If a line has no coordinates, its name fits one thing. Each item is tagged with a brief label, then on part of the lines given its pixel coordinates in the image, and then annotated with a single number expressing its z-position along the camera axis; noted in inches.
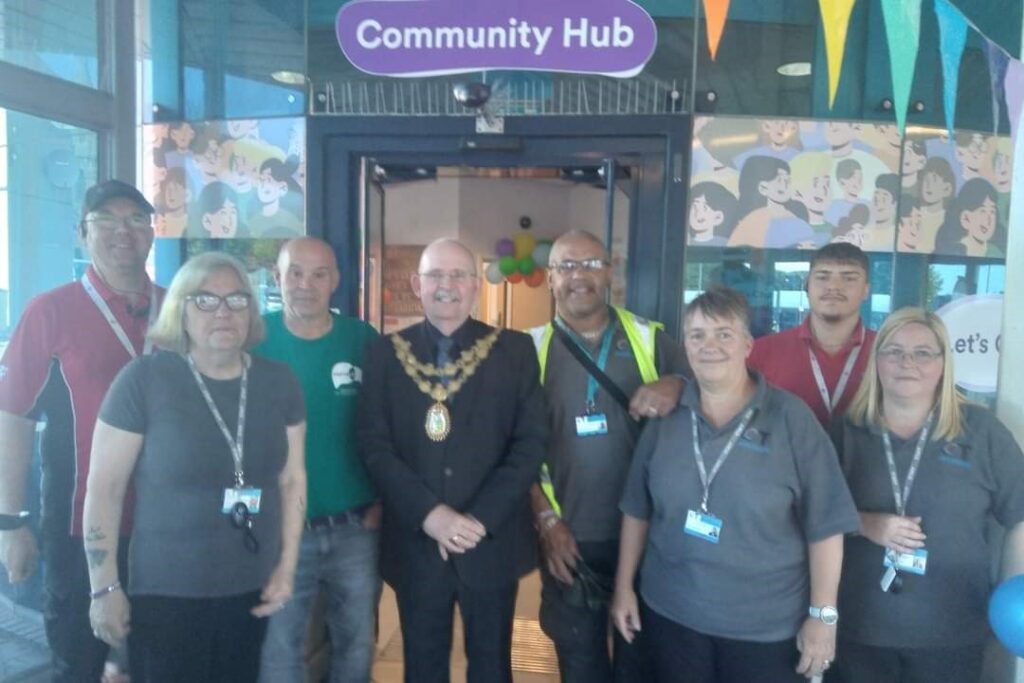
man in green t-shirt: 89.4
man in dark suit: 81.0
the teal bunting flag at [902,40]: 71.7
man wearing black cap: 80.7
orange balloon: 302.2
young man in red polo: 88.4
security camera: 128.3
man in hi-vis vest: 88.9
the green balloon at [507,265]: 294.5
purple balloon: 308.8
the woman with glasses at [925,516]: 70.8
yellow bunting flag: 70.2
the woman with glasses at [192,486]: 67.1
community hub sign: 111.3
